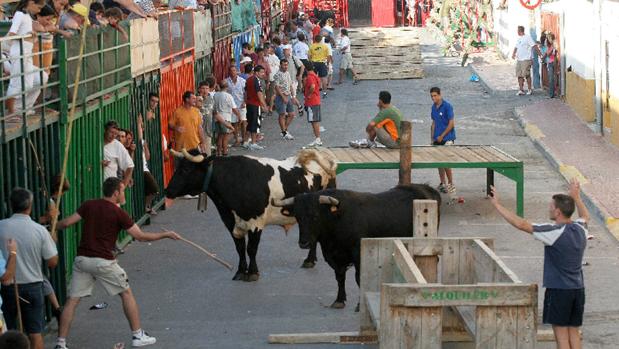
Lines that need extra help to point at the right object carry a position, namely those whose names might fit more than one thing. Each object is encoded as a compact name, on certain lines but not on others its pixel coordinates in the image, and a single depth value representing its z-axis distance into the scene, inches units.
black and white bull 652.7
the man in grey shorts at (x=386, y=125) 837.2
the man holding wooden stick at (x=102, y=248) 509.0
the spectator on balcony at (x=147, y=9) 854.2
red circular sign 1375.5
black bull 563.8
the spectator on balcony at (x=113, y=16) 708.2
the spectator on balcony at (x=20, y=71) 534.6
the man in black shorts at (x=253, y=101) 1139.3
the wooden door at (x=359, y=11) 2549.2
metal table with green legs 802.2
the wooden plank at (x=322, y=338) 512.7
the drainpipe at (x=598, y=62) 1170.0
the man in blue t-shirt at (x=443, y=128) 874.1
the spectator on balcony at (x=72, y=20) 619.8
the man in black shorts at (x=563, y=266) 454.0
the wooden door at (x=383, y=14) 2343.8
